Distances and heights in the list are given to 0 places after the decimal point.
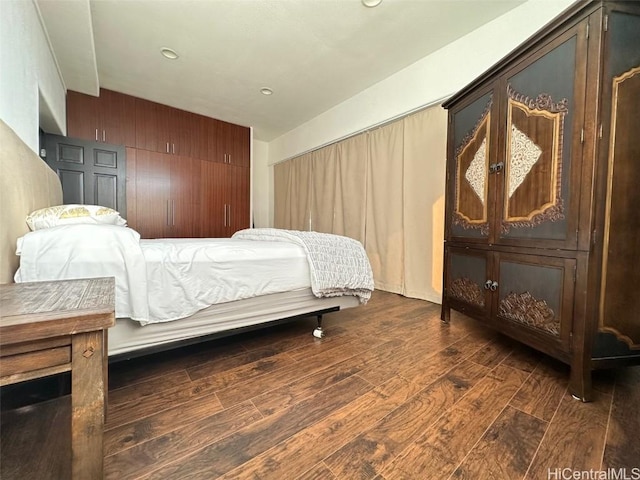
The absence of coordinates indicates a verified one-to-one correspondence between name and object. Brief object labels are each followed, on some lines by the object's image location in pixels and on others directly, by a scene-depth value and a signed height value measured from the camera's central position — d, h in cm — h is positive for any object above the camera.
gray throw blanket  175 -23
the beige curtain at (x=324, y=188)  405 +69
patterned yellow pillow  130 +6
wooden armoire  115 +21
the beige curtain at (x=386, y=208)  313 +29
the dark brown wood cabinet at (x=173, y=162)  343 +103
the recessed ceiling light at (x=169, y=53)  262 +180
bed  109 -21
